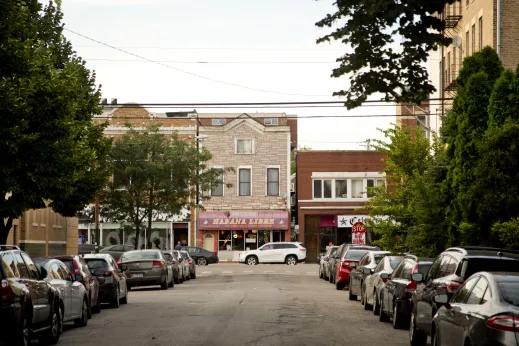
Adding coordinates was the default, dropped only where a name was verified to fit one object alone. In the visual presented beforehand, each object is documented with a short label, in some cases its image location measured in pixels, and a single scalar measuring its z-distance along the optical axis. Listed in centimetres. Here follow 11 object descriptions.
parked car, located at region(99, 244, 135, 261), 5628
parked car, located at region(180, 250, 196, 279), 4844
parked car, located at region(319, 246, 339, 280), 4519
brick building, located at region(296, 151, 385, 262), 7744
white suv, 6819
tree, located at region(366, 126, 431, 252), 4147
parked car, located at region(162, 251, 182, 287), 4093
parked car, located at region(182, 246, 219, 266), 6903
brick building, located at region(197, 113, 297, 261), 7675
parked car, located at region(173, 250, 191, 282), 4490
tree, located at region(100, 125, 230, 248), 5447
